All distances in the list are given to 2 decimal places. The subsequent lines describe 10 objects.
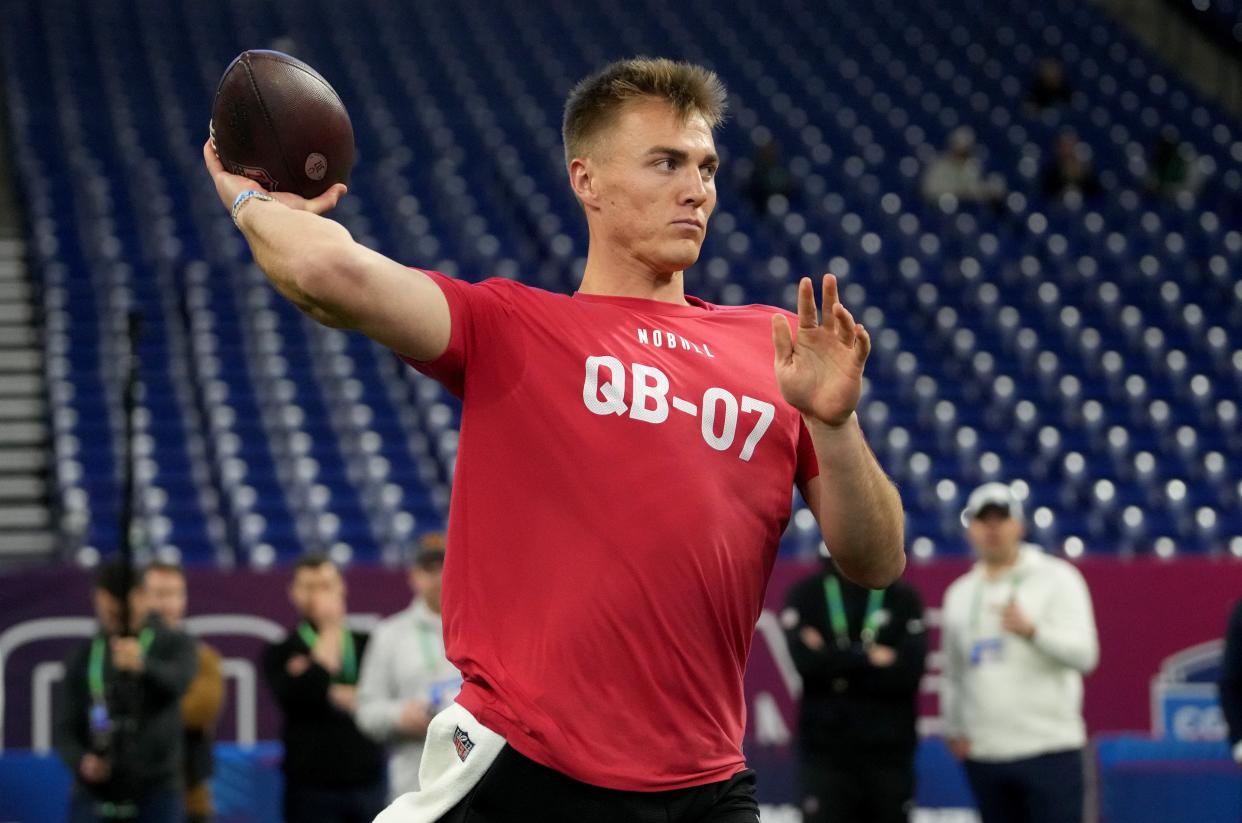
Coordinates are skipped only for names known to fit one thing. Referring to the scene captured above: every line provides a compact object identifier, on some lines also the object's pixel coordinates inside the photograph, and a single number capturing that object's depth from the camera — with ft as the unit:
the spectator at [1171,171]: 58.13
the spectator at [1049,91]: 63.31
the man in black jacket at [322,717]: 23.95
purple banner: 29.96
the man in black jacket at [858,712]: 23.70
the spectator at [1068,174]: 57.16
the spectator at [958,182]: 56.75
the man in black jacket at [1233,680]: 21.26
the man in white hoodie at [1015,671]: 24.00
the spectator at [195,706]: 26.03
